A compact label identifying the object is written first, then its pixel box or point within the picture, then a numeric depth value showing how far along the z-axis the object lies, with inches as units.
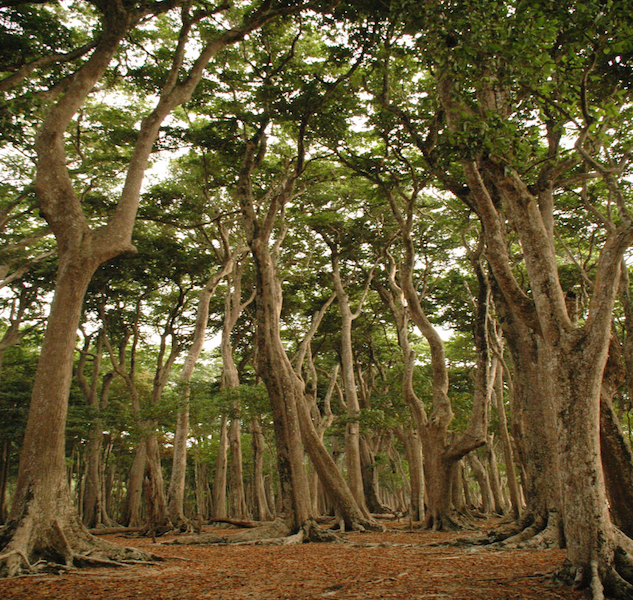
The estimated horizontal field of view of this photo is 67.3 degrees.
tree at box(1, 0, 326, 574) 199.5
